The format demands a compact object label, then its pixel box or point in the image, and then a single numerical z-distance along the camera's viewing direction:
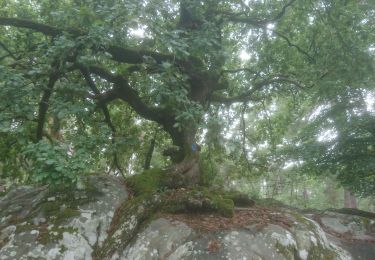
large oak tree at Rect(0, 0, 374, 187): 4.76
